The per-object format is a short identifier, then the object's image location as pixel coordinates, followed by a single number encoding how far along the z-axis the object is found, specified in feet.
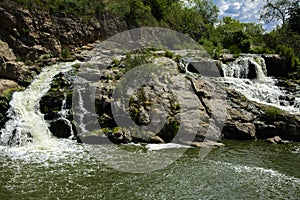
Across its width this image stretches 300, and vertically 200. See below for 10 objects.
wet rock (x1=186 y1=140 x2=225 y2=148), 52.91
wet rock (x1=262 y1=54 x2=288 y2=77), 90.63
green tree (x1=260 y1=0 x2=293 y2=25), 139.33
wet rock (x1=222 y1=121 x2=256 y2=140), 59.47
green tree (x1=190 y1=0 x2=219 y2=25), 187.52
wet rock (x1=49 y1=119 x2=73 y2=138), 57.31
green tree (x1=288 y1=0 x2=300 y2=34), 129.29
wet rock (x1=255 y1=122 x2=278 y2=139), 60.95
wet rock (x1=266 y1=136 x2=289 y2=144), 57.36
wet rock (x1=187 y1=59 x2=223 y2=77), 79.71
